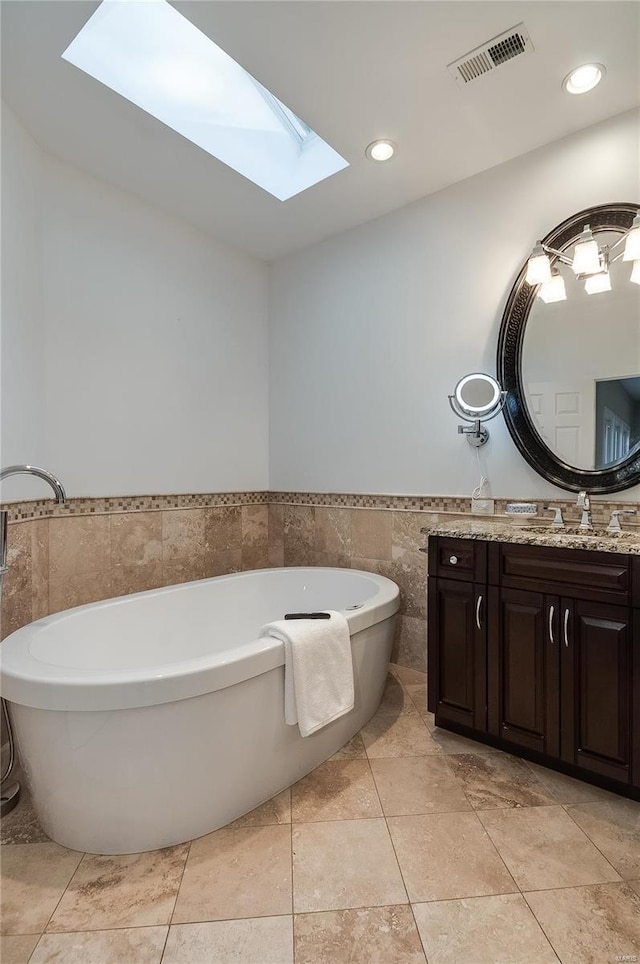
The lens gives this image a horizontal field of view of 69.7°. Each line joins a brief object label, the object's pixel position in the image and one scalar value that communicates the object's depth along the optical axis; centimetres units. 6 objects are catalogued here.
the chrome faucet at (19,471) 161
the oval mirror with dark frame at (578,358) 200
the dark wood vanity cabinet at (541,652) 159
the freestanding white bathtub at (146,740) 133
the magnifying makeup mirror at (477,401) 236
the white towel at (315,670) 161
